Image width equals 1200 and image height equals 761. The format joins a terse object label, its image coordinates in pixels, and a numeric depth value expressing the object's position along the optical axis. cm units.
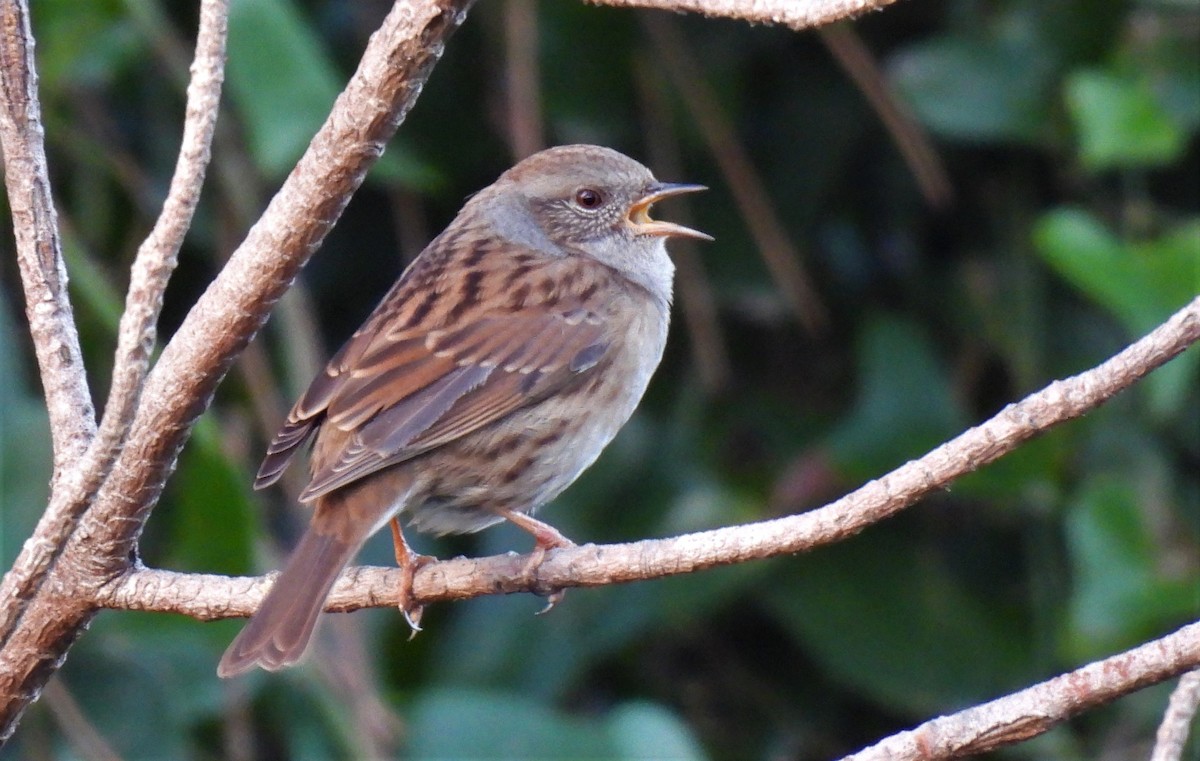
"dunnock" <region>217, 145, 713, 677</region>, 642
